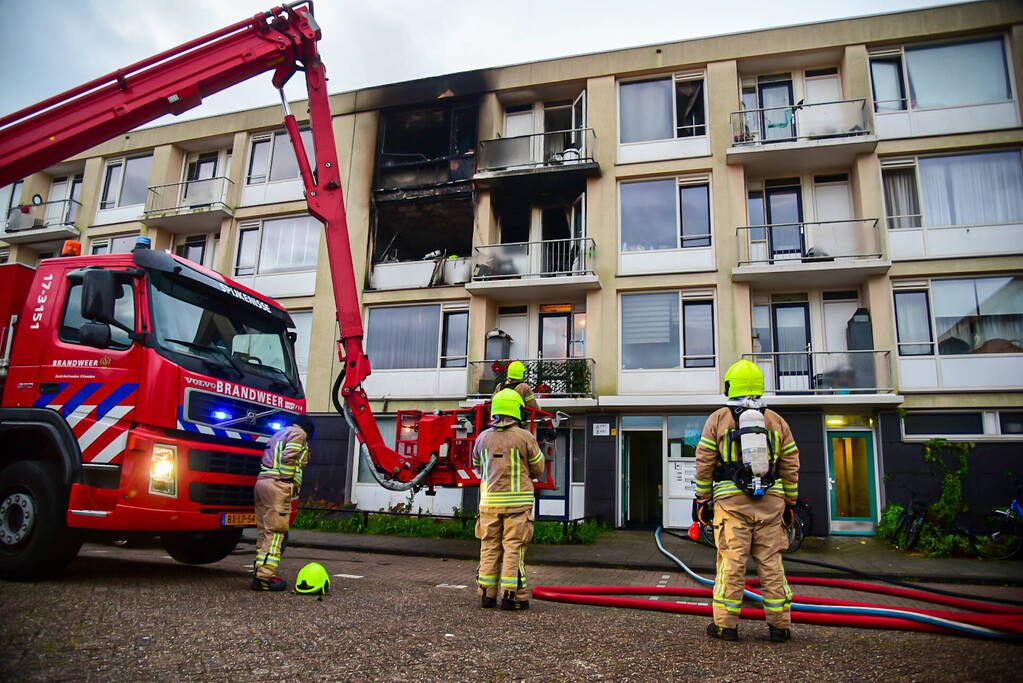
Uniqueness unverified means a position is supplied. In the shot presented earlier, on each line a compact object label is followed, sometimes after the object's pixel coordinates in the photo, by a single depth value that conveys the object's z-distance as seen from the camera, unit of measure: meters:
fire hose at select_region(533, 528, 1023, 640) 4.79
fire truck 6.00
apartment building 14.44
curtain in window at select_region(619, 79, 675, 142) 17.25
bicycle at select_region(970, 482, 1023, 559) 11.12
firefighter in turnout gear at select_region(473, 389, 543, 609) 5.68
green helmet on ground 6.06
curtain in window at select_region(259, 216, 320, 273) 19.55
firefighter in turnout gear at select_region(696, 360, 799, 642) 4.62
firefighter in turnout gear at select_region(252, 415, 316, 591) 6.23
